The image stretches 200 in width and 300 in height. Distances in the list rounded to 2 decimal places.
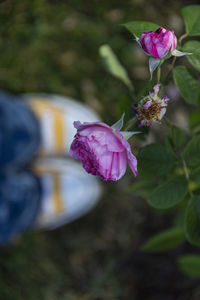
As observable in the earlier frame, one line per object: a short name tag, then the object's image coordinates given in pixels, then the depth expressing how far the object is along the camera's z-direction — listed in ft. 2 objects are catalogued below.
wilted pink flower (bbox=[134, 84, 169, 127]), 3.25
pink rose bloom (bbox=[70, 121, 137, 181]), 3.07
